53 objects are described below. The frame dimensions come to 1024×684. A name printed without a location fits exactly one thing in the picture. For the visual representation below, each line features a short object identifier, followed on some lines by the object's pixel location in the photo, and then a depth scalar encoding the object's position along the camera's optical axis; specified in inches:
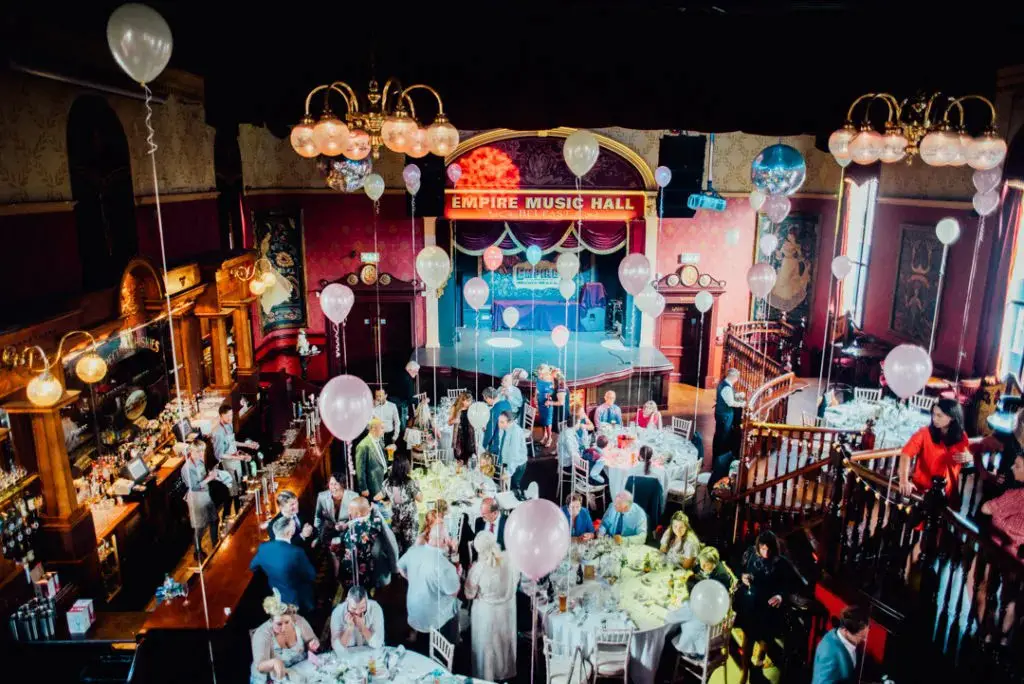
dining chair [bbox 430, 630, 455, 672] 200.8
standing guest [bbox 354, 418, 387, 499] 295.3
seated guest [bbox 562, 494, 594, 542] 246.8
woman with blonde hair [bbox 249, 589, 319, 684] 178.4
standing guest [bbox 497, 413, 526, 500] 327.0
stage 479.2
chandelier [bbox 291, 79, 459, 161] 165.3
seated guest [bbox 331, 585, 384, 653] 188.9
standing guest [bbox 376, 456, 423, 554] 275.1
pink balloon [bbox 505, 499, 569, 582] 169.5
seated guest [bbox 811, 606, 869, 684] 177.6
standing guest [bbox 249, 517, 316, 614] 213.5
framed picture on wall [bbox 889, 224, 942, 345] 384.5
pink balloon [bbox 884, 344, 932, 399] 231.9
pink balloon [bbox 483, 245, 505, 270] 465.1
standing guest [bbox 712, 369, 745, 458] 351.9
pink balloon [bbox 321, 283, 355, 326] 322.0
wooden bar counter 198.2
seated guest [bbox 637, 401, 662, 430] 354.6
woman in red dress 195.3
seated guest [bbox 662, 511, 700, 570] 235.8
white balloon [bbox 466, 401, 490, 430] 333.4
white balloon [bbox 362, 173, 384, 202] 383.9
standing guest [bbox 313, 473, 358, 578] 252.1
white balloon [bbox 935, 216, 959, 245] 344.8
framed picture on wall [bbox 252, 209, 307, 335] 504.1
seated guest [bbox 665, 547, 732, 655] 209.2
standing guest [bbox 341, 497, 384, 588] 233.8
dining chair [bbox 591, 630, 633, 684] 203.8
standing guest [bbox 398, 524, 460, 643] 217.9
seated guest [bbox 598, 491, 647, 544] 247.4
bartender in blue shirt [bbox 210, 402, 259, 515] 304.0
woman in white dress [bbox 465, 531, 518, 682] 209.9
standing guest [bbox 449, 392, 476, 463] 373.4
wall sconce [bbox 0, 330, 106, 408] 195.0
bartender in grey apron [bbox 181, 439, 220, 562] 267.7
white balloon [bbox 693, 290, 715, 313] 476.4
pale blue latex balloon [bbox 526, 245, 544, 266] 500.4
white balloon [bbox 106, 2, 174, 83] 127.0
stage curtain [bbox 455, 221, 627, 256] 534.9
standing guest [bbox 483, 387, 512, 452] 341.4
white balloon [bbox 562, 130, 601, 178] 248.8
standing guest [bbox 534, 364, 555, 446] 406.3
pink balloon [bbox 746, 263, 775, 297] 339.0
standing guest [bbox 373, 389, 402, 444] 345.1
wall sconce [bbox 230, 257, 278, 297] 381.4
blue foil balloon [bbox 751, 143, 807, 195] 211.9
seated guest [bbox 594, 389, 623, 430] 354.6
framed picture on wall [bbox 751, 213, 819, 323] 529.0
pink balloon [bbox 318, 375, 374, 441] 195.3
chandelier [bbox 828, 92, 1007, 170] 195.5
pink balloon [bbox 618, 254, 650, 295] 330.3
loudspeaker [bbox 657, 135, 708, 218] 474.0
